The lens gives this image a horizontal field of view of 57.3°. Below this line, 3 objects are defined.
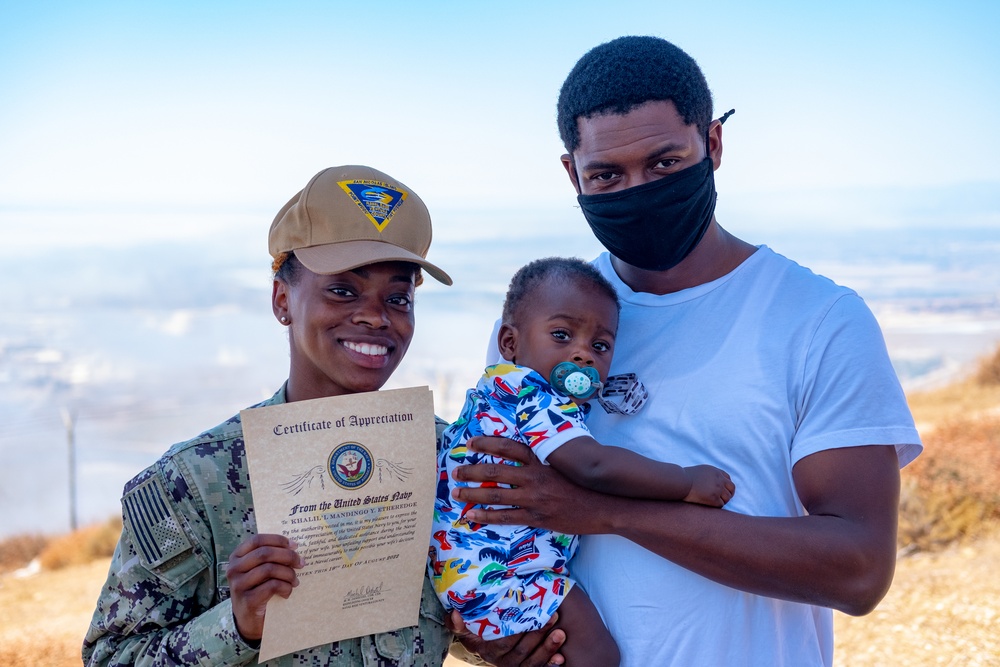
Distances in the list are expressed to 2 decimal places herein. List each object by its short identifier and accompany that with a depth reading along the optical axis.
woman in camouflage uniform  2.31
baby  2.56
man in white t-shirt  2.40
